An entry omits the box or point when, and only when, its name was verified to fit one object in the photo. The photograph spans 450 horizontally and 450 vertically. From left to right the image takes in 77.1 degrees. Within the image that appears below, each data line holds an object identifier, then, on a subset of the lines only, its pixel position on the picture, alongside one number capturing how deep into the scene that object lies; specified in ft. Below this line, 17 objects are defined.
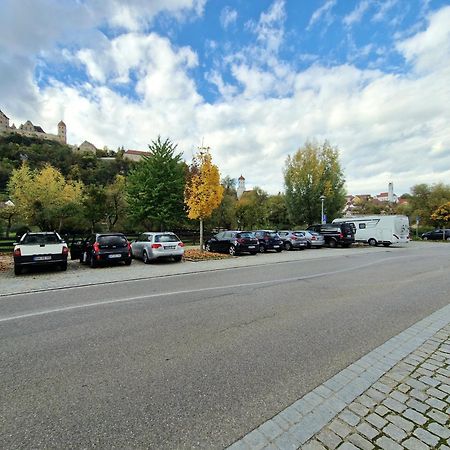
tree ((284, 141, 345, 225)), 103.86
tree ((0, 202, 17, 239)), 81.87
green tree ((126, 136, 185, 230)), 93.61
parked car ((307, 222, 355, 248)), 78.79
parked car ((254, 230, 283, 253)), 66.59
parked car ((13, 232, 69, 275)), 34.81
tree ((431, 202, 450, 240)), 130.11
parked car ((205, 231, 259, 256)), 57.88
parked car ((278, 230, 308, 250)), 73.31
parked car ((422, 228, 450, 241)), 125.65
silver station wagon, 45.09
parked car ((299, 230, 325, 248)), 75.34
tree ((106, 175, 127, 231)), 94.79
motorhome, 82.69
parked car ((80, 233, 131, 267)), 40.68
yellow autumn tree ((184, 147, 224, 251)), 55.52
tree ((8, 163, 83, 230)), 76.28
